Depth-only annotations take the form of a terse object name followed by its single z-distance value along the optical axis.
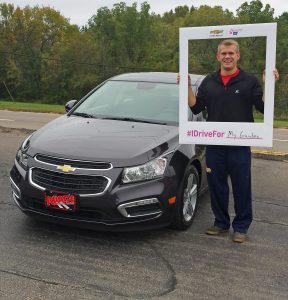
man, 4.31
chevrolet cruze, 4.09
